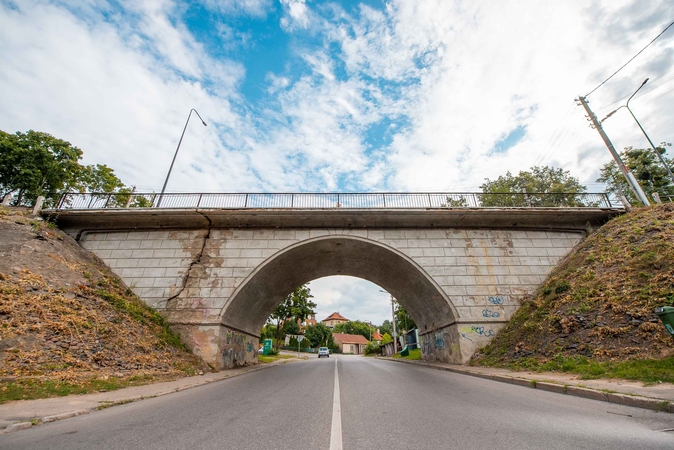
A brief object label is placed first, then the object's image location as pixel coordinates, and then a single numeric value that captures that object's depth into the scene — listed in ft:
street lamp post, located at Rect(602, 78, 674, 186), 57.60
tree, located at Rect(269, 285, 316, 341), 108.88
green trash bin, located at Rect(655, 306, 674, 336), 18.04
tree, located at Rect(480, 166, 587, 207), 111.14
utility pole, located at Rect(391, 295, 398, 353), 116.29
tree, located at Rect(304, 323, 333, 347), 232.94
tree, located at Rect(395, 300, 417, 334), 130.31
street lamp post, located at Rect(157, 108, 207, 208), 52.37
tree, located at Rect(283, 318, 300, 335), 215.69
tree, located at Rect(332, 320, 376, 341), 332.80
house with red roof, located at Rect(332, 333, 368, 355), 271.30
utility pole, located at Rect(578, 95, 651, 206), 51.79
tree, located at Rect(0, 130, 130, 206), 88.12
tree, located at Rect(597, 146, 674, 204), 102.37
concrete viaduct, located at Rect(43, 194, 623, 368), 46.16
